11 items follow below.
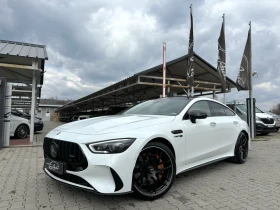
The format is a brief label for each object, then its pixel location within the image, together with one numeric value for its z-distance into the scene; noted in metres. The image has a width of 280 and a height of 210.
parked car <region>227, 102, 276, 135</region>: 12.40
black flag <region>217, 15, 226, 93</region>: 12.69
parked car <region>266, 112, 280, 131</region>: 13.82
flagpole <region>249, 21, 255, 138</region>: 11.41
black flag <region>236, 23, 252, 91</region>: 11.77
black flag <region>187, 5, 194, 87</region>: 12.56
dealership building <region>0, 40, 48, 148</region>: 7.55
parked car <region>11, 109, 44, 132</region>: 13.34
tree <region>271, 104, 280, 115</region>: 58.19
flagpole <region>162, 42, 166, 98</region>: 11.55
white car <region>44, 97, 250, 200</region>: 2.93
